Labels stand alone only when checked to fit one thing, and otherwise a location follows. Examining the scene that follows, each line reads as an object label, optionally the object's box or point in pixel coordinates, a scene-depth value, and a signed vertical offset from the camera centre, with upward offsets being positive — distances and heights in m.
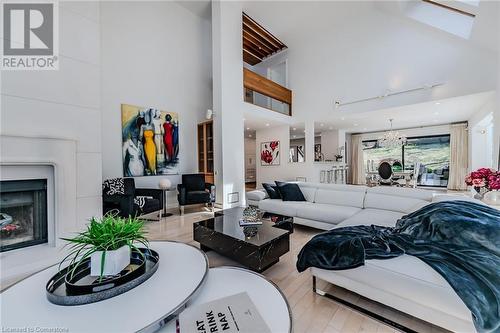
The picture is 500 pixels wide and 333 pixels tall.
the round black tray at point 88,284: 0.90 -0.59
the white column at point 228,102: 4.82 +1.57
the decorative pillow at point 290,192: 3.70 -0.50
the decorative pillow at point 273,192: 3.91 -0.52
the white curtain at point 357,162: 9.38 +0.13
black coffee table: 1.87 -0.76
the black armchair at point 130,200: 3.21 -0.59
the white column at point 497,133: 3.56 +0.57
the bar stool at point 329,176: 7.65 -0.43
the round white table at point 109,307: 0.78 -0.61
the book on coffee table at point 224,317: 0.79 -0.64
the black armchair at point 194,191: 4.30 -0.59
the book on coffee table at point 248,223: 2.37 -0.68
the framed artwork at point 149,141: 4.22 +0.55
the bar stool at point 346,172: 8.72 -0.34
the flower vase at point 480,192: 2.43 -0.34
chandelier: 6.61 +0.85
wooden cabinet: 5.27 +0.39
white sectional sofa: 1.17 -0.77
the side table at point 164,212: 4.18 -1.00
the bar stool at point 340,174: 8.28 -0.39
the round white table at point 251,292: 0.85 -0.66
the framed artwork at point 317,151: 8.93 +0.65
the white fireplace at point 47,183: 2.07 -0.20
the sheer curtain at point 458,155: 6.87 +0.31
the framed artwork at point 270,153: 7.32 +0.46
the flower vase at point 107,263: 1.03 -0.50
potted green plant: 1.03 -0.42
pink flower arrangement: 2.28 -0.18
